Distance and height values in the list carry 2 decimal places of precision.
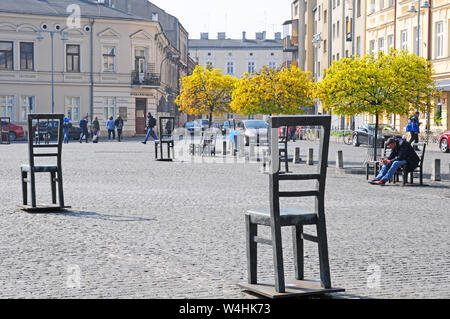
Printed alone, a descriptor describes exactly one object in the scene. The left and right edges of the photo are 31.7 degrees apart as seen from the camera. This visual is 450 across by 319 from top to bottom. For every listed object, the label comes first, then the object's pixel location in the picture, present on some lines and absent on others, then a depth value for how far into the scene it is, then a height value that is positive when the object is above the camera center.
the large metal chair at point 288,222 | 5.98 -0.84
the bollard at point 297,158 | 26.94 -1.46
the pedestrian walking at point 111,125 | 52.56 -0.67
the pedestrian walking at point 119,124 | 52.30 -0.58
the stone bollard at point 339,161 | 22.98 -1.33
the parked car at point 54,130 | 48.75 -0.97
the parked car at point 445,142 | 34.50 -1.21
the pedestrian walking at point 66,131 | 47.38 -0.93
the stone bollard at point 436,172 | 19.36 -1.39
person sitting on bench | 17.91 -0.97
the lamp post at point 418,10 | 39.84 +5.49
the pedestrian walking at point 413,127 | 37.46 -0.57
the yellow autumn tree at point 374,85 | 22.11 +0.84
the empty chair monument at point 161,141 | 27.26 -0.90
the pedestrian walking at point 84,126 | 48.98 -0.66
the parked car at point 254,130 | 40.28 -0.78
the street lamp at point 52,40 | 58.01 +5.57
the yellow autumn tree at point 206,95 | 47.06 +1.22
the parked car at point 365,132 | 40.69 -0.89
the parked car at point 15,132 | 51.28 -1.07
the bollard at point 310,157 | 25.13 -1.36
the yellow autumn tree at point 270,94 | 30.92 +0.83
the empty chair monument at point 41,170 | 12.07 -0.85
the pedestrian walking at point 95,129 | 47.69 -0.84
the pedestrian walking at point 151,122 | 43.19 -0.36
